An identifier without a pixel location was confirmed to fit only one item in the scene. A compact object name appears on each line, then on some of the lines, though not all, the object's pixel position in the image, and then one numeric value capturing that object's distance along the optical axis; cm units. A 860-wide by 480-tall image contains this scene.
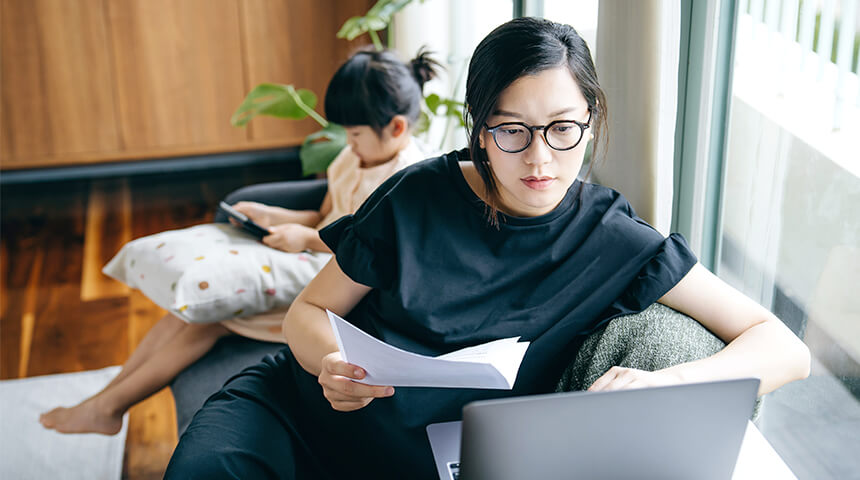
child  188
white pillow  179
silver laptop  79
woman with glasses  112
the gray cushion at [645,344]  113
